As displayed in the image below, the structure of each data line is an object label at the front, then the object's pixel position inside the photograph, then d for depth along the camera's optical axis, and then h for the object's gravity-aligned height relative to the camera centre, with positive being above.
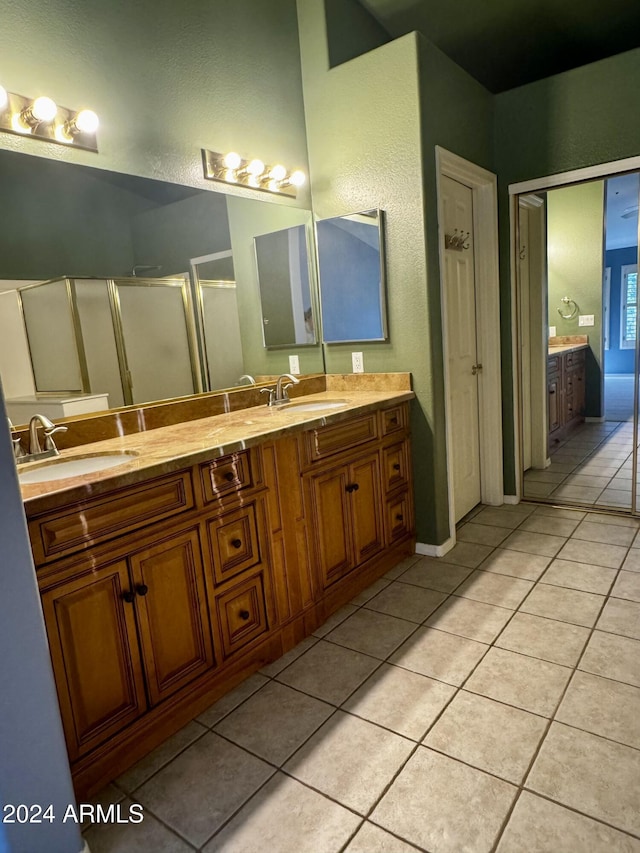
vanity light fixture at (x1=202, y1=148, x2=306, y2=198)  2.48 +0.83
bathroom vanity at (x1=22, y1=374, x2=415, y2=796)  1.39 -0.66
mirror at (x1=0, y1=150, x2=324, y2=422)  1.79 +0.39
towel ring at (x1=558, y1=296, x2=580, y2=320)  5.19 +0.12
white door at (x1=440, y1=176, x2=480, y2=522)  2.98 -0.08
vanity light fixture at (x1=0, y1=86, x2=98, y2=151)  1.75 +0.80
